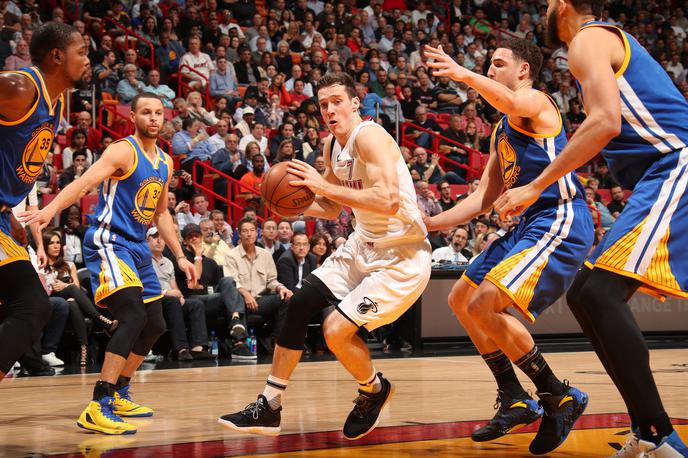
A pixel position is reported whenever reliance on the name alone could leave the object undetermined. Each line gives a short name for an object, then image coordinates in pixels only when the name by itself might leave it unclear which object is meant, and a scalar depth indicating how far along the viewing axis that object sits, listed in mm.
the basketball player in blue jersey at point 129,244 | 4918
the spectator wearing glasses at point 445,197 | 12484
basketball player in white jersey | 4094
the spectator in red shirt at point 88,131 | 11203
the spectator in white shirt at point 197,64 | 13742
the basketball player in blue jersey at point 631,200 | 2943
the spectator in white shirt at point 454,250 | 10820
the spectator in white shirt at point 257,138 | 12602
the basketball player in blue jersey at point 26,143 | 3643
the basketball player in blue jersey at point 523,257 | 3930
